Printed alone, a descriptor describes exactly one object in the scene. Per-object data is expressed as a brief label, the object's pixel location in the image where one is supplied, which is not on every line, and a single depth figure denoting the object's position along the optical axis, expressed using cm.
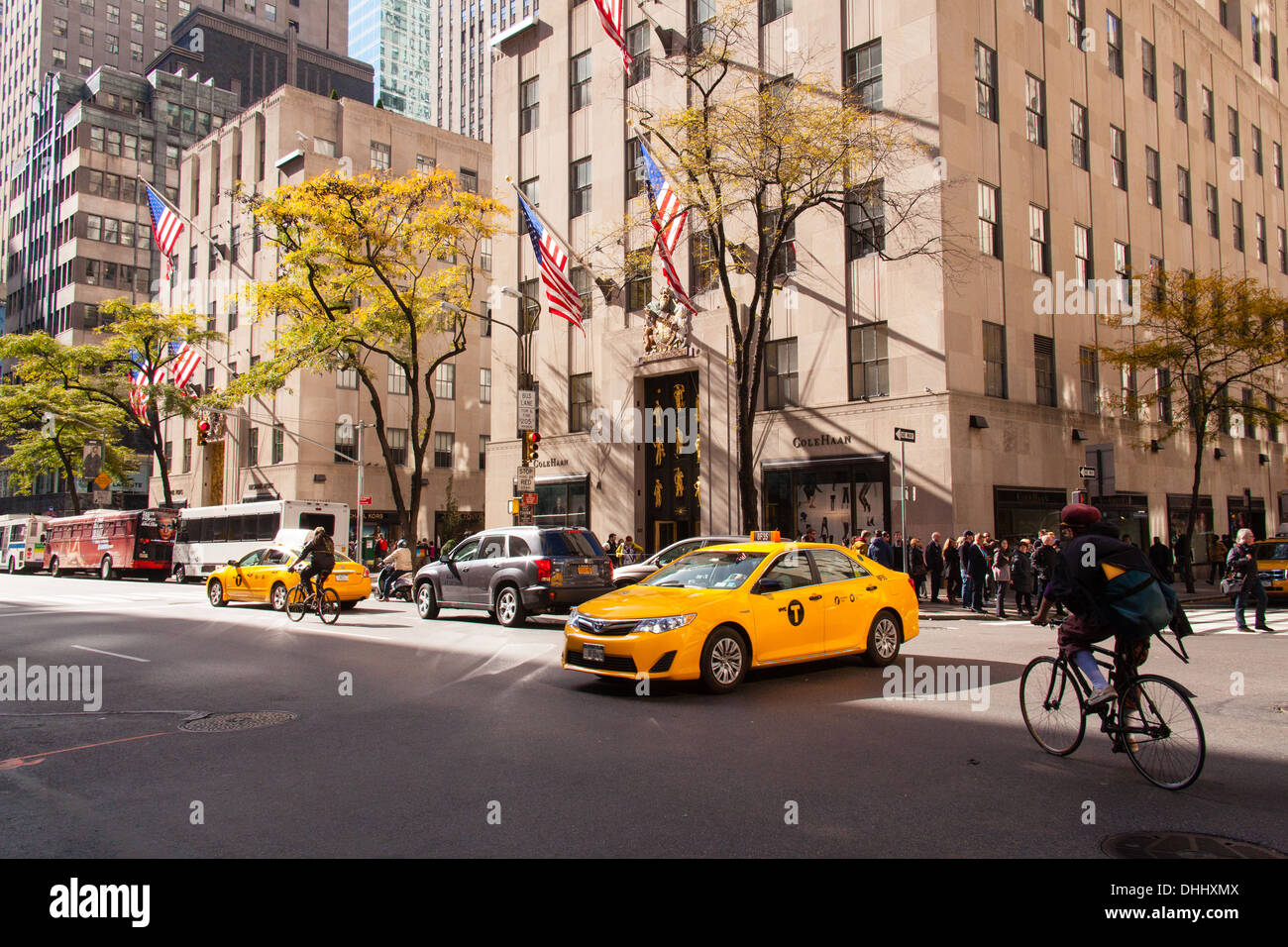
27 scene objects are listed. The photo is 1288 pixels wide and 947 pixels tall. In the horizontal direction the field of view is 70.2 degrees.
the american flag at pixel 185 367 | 3956
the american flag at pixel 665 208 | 2141
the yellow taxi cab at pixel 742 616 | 933
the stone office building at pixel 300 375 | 4825
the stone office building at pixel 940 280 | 2459
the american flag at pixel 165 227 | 3534
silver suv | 1664
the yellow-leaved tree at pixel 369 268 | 2828
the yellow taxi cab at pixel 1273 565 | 2153
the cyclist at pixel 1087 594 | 623
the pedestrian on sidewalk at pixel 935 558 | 2172
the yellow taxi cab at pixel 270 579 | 2106
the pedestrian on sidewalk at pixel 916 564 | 2255
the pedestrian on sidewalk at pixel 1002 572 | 1988
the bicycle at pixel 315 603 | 1792
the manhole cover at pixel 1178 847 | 466
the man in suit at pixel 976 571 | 2025
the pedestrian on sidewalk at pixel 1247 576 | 1517
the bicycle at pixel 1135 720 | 587
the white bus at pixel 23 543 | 4806
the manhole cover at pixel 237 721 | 802
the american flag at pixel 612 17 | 2519
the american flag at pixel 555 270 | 2545
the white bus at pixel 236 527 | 3572
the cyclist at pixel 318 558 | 1764
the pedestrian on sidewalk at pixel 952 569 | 2159
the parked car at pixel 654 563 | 1925
